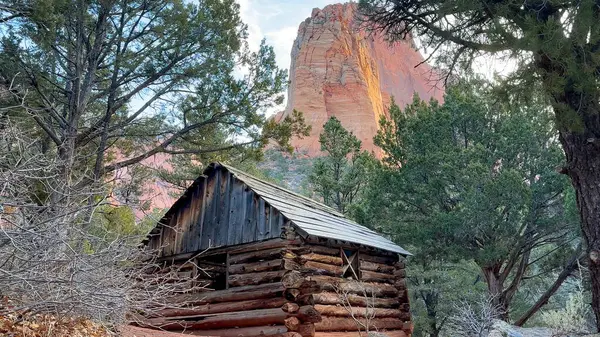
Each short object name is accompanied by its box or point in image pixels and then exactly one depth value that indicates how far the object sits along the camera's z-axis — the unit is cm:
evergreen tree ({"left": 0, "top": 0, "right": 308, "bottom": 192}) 1095
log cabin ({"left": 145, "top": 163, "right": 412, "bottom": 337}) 943
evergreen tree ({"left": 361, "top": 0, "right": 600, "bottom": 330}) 630
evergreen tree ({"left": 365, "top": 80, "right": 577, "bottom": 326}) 1429
